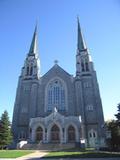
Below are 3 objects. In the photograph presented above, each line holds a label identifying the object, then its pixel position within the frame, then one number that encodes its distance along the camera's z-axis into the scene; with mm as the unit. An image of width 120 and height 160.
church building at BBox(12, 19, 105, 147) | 23237
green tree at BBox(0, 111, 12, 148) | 20773
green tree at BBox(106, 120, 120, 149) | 19611
